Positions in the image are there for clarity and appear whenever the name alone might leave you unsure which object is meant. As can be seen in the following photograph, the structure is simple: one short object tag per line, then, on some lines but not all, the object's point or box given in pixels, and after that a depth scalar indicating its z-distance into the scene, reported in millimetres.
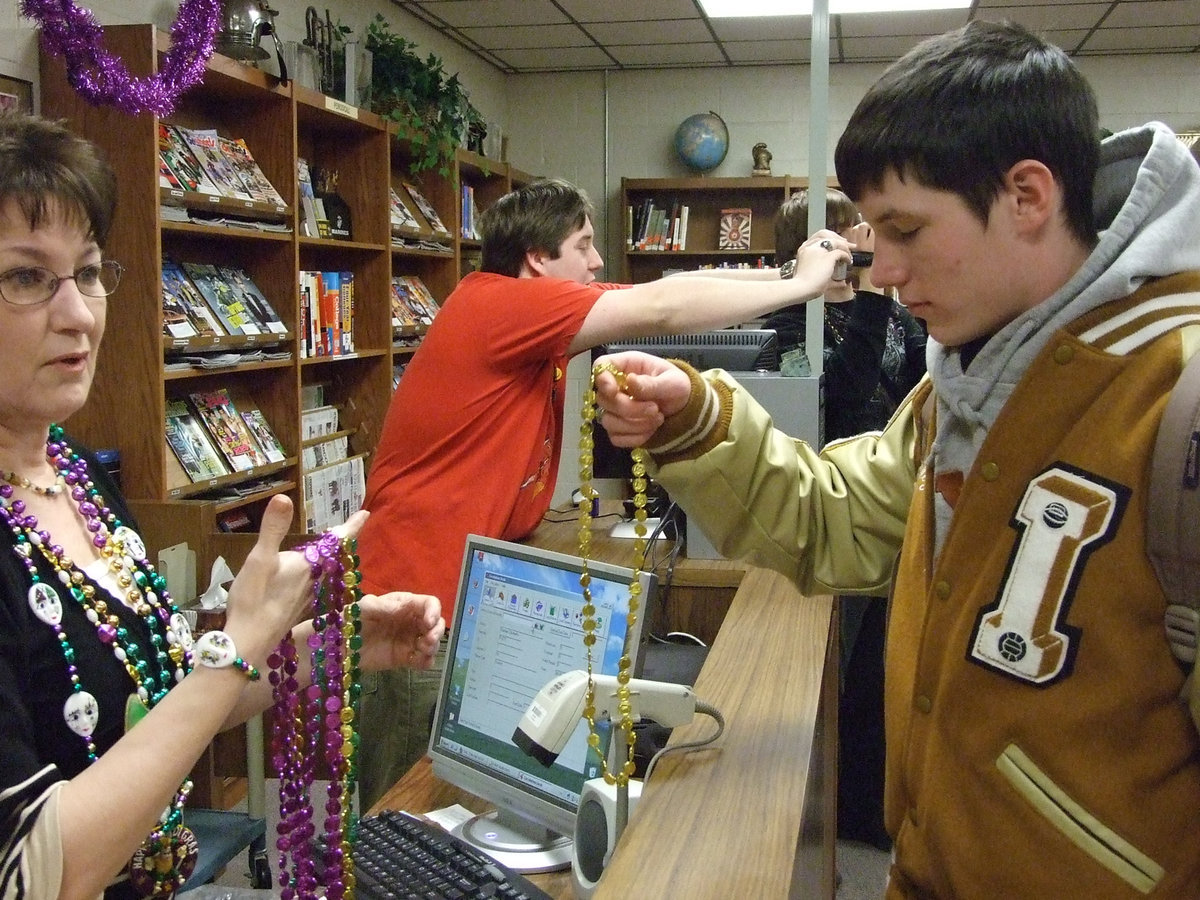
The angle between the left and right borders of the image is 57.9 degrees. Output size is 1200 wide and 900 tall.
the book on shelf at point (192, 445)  3379
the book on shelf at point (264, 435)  3871
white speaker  1236
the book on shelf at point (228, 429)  3602
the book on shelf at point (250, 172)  3656
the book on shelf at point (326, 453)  4367
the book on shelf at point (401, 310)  4973
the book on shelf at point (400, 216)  4825
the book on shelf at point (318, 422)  4430
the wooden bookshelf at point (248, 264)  3064
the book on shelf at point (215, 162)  3471
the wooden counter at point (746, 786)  1048
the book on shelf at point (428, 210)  5297
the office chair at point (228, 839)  2203
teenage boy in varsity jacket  937
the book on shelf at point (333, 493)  4281
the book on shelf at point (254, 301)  3766
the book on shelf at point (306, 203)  4121
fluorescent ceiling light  5195
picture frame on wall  2963
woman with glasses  941
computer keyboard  1292
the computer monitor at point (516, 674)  1389
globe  6844
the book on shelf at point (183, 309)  3262
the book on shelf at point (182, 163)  3283
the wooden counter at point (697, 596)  2525
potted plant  4648
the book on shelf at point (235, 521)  3803
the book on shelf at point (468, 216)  5754
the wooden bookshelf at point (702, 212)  6723
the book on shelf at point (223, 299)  3561
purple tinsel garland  2836
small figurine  6707
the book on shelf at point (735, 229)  6766
